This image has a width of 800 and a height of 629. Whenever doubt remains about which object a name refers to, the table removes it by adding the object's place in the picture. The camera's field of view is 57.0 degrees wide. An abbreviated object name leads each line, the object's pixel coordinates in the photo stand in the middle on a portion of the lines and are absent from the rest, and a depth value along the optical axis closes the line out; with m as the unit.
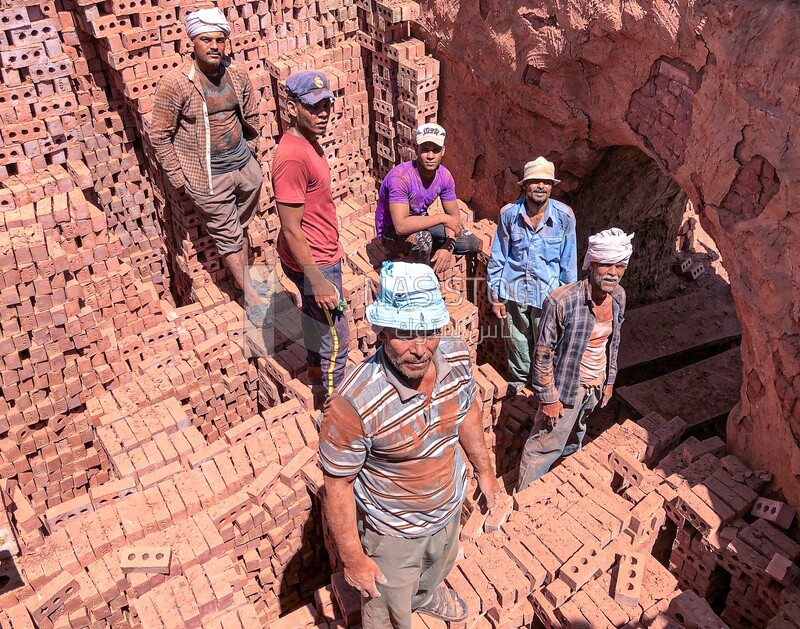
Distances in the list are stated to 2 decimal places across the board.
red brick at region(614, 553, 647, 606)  4.85
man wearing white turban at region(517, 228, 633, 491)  5.17
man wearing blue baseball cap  5.09
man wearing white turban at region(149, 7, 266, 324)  6.30
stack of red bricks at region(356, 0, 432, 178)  8.05
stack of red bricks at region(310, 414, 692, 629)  4.63
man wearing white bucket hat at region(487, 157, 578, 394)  6.03
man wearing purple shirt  6.17
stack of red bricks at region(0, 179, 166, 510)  5.70
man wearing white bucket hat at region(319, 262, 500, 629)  3.51
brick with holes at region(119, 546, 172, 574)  4.61
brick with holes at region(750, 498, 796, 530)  5.37
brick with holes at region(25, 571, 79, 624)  4.43
